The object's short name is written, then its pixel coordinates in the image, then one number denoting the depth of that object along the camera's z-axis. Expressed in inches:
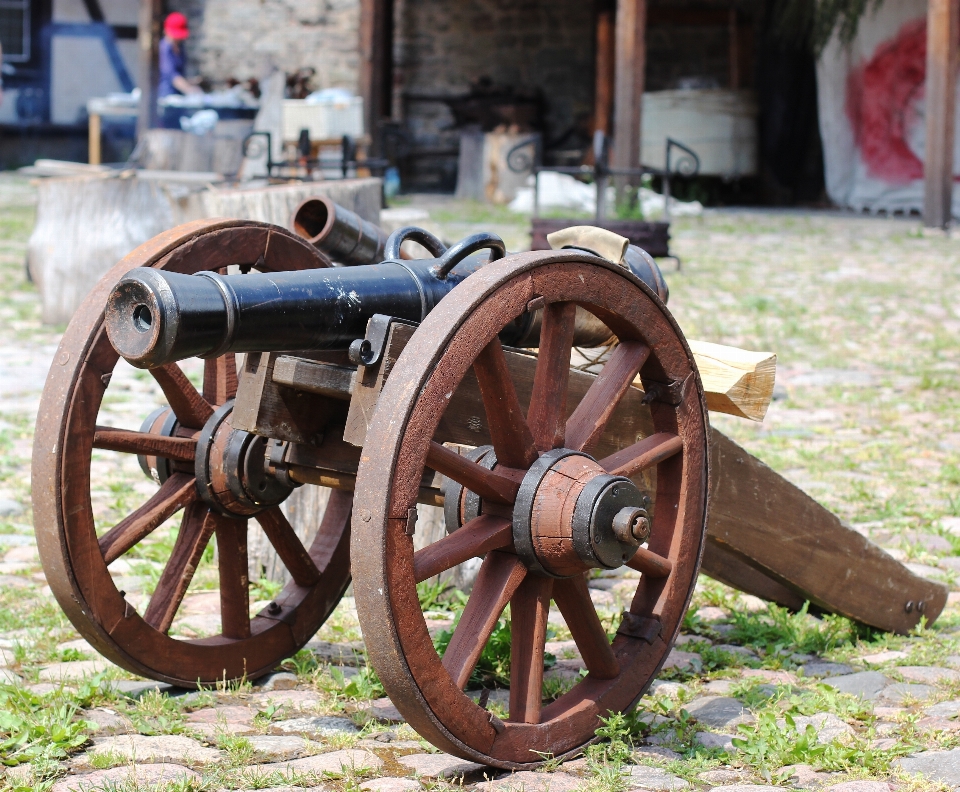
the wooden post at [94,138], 684.1
